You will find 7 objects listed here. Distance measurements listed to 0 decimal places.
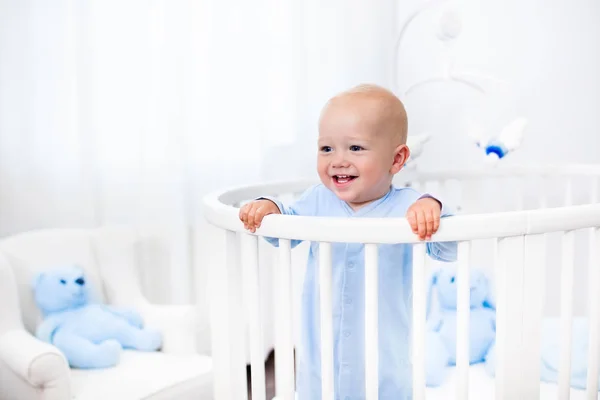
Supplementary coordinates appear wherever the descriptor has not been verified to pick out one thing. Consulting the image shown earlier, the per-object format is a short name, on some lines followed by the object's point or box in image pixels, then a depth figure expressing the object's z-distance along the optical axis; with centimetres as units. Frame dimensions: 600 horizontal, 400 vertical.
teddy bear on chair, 148
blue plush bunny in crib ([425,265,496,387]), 144
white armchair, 133
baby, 99
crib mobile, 171
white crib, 87
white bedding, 133
